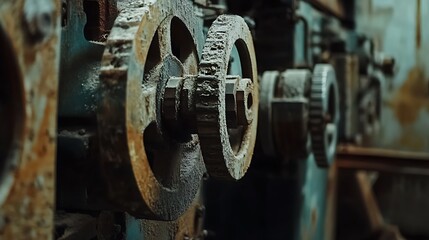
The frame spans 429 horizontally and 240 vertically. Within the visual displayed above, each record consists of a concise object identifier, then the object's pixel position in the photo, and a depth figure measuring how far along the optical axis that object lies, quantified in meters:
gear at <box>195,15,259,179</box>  0.71
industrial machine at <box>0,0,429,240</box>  0.47
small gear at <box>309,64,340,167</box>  1.37
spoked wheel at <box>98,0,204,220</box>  0.61
